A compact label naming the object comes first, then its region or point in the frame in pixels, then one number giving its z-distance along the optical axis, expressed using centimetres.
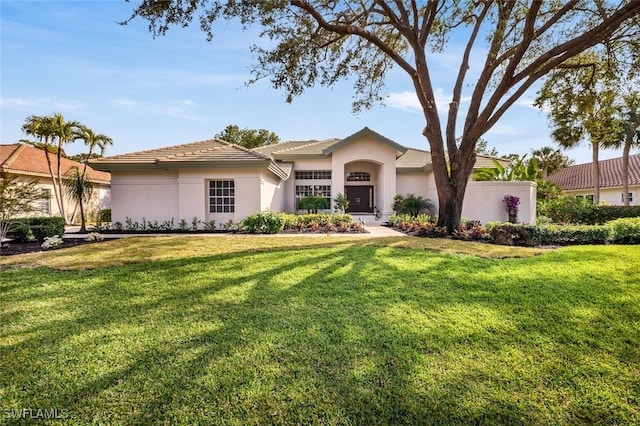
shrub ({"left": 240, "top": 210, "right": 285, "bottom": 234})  1270
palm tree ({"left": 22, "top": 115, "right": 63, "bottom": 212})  1888
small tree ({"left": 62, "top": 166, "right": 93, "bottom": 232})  1465
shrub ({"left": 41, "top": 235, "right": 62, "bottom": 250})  941
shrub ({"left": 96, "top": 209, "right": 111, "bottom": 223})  1877
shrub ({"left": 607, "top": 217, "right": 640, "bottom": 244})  971
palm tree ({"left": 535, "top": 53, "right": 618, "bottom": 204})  1262
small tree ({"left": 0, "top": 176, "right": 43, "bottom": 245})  880
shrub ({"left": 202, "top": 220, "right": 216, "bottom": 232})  1390
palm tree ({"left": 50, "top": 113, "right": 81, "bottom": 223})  1917
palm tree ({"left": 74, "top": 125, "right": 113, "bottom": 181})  1908
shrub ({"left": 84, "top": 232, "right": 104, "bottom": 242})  1084
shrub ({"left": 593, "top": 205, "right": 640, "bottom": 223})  1752
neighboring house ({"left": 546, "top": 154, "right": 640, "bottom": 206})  2675
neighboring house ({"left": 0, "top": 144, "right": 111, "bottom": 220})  1948
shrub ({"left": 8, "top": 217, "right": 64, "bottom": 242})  1025
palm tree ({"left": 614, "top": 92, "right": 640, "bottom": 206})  2573
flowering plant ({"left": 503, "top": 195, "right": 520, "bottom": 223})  1584
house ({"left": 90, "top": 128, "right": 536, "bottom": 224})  1405
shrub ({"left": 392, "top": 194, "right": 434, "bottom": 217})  1867
